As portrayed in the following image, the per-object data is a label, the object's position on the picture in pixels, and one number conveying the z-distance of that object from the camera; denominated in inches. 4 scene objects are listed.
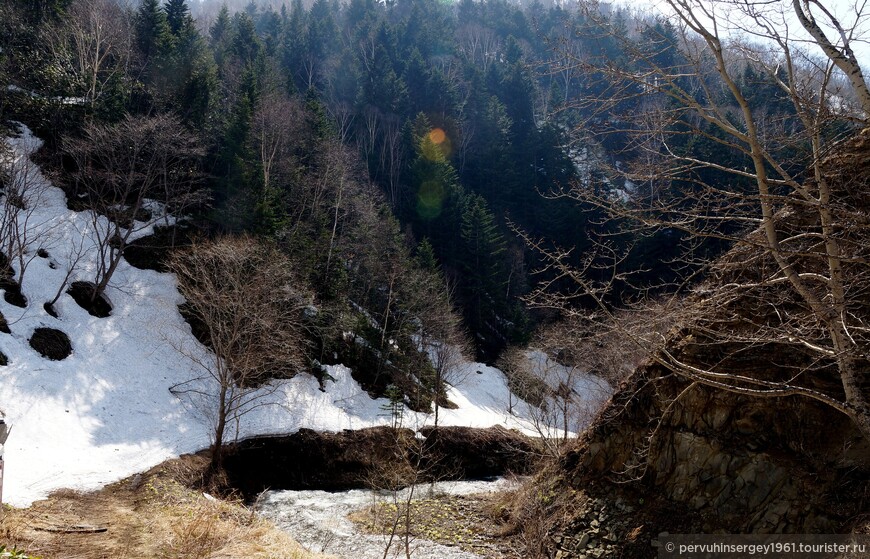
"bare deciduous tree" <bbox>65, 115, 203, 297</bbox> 911.7
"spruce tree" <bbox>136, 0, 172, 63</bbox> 1321.4
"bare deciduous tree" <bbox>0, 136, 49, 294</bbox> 745.0
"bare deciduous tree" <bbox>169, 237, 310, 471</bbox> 629.9
